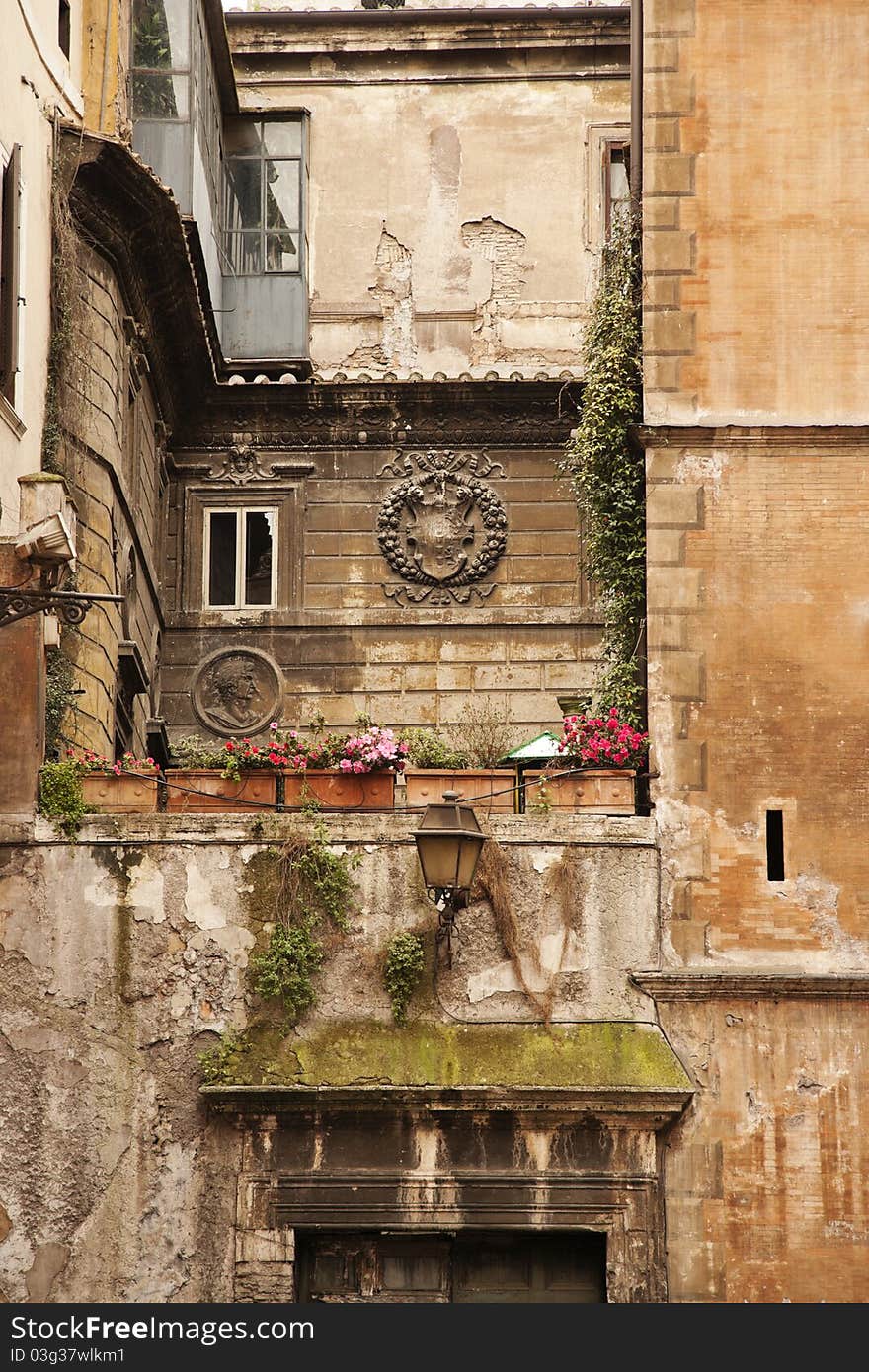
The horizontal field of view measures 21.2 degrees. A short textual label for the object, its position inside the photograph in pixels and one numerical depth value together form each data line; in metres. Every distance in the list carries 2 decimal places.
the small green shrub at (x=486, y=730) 22.14
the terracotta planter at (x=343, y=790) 16.44
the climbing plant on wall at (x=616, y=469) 17.45
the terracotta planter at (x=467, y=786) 16.44
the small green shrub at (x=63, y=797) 15.88
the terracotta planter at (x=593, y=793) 16.36
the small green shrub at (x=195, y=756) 16.67
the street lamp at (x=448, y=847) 15.08
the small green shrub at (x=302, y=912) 15.68
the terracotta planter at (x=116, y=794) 16.14
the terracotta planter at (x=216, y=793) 16.39
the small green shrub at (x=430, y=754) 16.95
